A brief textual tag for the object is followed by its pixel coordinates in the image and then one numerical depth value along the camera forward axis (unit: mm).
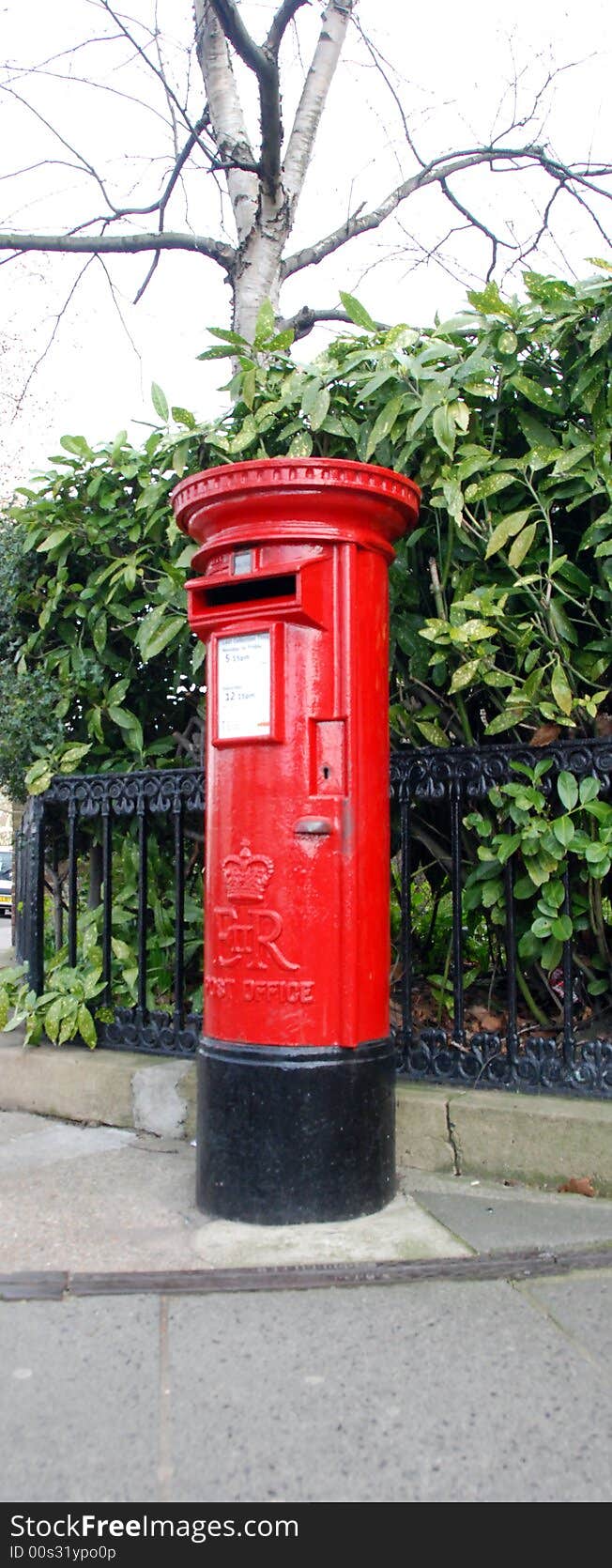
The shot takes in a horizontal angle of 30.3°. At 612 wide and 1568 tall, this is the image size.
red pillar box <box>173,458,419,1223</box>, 3143
